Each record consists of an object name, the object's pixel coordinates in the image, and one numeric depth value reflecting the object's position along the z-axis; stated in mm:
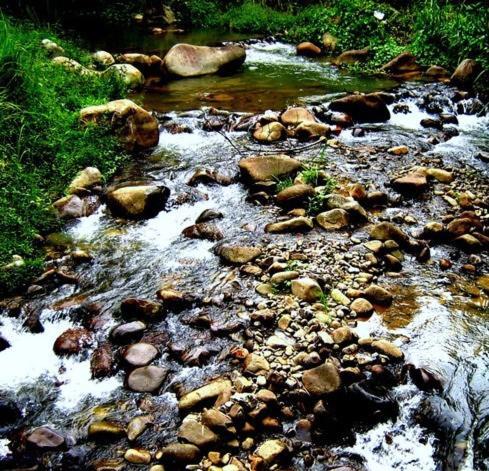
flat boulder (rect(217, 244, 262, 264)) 4109
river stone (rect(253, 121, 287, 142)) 6500
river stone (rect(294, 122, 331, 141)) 6598
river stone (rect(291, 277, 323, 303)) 3566
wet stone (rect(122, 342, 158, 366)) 3070
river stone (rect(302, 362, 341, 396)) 2793
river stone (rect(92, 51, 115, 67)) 9166
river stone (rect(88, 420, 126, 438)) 2643
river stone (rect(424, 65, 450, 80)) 9672
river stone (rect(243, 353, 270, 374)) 2973
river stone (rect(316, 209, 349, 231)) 4547
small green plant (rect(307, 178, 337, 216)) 4785
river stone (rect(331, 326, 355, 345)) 3150
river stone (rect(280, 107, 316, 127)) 6969
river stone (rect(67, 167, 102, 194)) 5228
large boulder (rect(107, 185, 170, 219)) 4859
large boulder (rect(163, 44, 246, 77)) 9734
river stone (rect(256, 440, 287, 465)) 2468
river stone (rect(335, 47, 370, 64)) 11172
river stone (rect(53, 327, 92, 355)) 3236
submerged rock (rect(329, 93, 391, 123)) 7289
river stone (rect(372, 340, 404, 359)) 3062
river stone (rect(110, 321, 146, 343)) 3287
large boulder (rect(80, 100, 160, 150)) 6098
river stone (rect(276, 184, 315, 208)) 4883
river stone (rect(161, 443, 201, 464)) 2467
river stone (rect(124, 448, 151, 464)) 2499
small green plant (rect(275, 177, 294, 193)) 5164
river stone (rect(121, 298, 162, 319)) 3486
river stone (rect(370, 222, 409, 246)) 4266
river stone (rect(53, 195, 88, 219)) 4820
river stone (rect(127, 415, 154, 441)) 2637
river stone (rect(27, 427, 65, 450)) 2566
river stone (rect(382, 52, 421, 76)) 10273
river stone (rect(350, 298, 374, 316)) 3467
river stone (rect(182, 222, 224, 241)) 4526
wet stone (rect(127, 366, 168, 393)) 2932
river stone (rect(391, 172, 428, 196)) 5188
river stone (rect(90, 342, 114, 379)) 3062
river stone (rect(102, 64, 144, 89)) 8273
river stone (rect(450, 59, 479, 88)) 8703
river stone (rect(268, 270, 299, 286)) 3768
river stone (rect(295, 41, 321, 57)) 12262
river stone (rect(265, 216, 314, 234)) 4520
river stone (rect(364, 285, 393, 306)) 3576
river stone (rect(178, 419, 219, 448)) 2537
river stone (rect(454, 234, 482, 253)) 4203
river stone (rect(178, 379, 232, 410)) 2768
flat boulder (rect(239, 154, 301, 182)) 5375
